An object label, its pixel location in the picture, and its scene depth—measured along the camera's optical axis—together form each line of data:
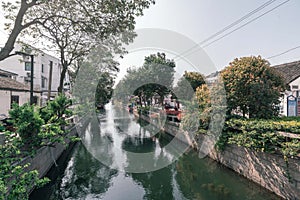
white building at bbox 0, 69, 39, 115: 14.51
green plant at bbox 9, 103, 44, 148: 5.18
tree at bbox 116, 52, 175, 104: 16.75
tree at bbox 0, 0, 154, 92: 5.28
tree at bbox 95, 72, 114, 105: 21.54
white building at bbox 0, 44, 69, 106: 26.95
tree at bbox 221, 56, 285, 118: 6.94
